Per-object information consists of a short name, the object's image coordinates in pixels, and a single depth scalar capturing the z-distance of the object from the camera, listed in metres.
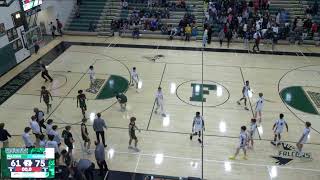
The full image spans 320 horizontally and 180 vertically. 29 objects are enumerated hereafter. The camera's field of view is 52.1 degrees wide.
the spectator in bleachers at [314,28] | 25.37
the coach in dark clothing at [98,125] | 12.70
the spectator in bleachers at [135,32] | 26.98
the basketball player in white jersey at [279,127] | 13.15
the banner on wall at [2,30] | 20.48
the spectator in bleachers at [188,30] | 26.33
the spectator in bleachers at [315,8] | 27.18
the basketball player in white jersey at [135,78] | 17.66
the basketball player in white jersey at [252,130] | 12.68
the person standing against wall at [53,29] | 27.33
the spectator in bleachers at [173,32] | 26.95
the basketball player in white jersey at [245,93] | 15.80
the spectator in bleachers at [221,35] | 25.43
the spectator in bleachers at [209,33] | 25.79
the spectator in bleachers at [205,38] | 24.62
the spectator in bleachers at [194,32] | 26.92
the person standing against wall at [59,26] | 27.48
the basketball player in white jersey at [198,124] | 13.33
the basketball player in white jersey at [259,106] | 14.71
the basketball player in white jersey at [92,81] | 17.59
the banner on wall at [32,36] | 23.37
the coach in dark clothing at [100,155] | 10.97
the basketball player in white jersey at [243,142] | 12.21
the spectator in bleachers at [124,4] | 29.44
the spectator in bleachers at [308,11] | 27.03
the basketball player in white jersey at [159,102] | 15.23
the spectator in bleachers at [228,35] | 25.26
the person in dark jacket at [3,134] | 12.71
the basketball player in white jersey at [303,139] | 12.32
